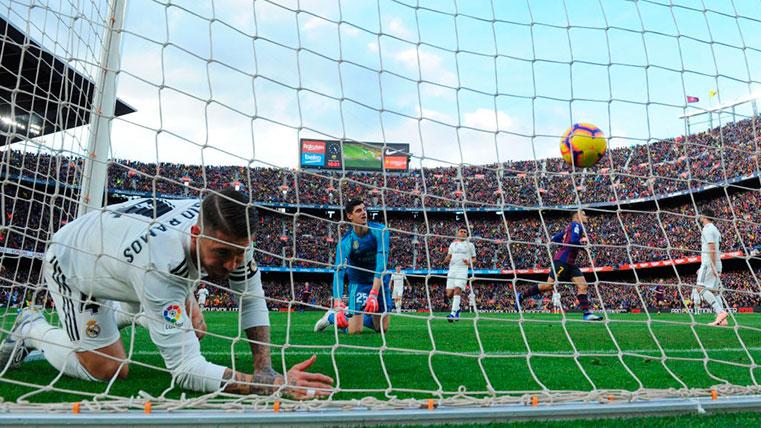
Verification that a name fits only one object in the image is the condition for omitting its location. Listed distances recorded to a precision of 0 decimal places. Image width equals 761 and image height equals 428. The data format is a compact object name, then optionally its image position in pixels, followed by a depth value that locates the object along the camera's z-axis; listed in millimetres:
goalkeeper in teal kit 6672
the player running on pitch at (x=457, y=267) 10123
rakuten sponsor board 33906
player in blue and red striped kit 8516
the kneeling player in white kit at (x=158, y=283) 2583
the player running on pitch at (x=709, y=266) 7461
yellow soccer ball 4785
